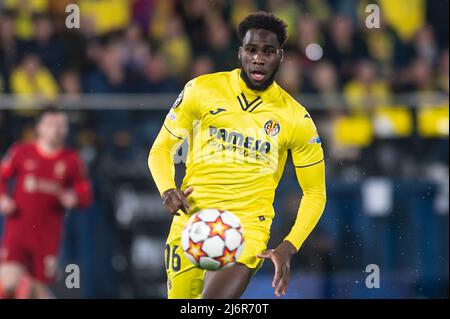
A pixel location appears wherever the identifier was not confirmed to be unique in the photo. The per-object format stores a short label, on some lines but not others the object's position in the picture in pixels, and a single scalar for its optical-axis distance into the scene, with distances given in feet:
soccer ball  22.09
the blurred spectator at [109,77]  38.17
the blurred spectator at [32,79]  37.91
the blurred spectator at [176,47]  39.34
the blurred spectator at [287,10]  41.11
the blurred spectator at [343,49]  40.01
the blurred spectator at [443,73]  40.93
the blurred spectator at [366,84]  39.78
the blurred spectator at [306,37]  40.36
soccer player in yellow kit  23.27
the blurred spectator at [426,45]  42.14
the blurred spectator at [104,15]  40.70
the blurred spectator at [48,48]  38.17
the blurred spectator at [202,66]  36.58
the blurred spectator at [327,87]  37.86
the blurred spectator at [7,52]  38.17
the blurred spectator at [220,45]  36.06
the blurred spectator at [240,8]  40.78
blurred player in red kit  36.29
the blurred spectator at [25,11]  39.59
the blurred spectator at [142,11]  41.48
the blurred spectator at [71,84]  37.78
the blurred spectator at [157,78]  38.09
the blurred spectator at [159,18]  40.96
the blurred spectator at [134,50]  39.27
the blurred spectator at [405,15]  43.04
